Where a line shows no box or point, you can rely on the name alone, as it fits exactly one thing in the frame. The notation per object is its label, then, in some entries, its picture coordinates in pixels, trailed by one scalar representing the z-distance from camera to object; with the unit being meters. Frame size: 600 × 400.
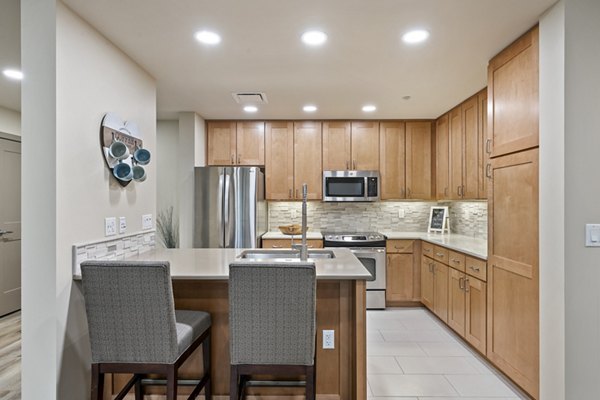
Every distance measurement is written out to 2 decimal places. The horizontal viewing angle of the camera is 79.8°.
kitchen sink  2.82
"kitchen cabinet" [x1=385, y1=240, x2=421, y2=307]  4.34
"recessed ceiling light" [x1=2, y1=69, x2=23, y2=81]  3.13
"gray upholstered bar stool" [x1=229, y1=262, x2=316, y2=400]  1.71
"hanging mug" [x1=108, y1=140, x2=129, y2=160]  2.33
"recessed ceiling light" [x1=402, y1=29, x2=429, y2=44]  2.27
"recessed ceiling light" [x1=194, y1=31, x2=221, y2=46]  2.29
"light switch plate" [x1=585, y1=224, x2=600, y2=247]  1.92
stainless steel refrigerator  4.04
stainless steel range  4.29
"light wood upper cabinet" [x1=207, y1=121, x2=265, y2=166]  4.62
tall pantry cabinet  2.18
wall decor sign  2.31
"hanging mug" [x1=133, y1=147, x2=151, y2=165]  2.63
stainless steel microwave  4.55
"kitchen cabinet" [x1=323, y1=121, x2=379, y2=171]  4.64
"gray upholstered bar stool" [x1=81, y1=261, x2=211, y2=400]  1.70
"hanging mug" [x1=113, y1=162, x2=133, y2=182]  2.39
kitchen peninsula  2.23
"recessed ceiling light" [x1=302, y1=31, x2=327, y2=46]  2.29
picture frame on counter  4.57
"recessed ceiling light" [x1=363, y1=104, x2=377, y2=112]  4.04
